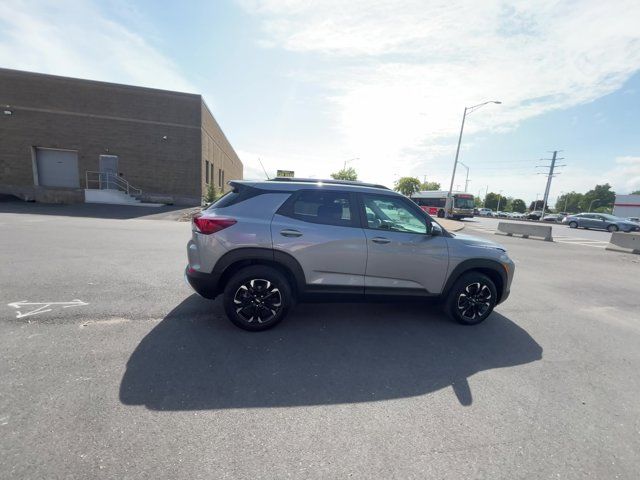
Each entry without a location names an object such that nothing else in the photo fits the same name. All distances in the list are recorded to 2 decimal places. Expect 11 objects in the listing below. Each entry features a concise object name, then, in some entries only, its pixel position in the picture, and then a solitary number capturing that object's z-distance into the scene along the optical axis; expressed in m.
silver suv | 3.58
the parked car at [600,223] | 26.02
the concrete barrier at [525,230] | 16.16
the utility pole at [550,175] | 51.34
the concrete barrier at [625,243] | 12.69
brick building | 21.92
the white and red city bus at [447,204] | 32.37
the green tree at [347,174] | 68.38
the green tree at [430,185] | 95.51
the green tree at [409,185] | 76.44
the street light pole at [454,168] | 27.83
